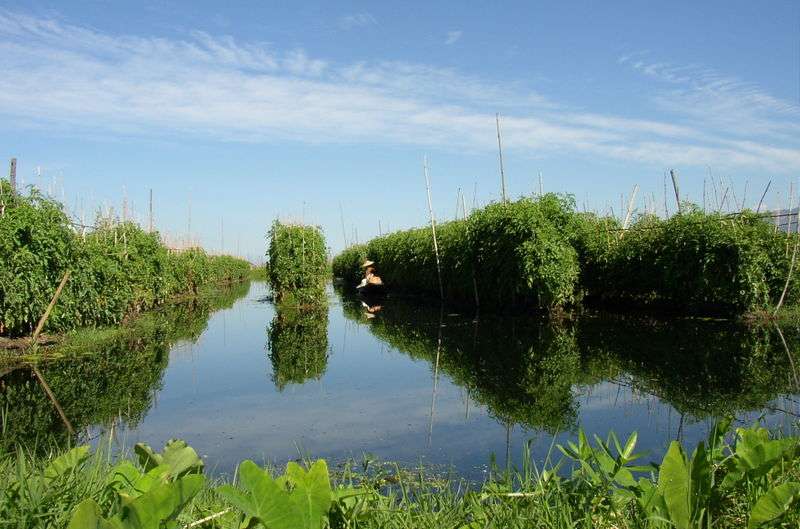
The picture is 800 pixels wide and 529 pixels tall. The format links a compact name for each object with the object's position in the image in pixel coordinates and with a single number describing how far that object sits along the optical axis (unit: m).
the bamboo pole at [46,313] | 10.15
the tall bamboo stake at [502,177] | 17.06
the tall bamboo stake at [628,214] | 16.17
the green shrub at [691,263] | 11.68
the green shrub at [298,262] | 18.52
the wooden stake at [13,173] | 10.66
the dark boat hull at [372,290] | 28.52
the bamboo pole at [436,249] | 19.33
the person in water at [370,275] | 28.05
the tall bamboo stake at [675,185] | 13.77
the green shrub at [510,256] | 13.90
